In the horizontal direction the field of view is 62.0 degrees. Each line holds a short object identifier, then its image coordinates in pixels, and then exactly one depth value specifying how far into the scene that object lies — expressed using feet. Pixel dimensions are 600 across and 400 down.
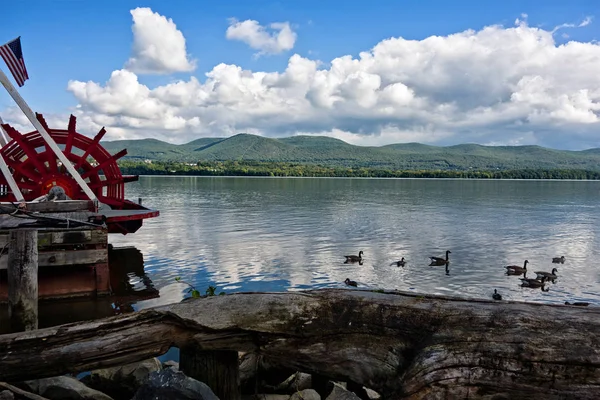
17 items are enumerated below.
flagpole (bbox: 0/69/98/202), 70.49
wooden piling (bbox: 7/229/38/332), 31.53
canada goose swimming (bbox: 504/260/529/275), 85.46
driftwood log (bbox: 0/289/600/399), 13.51
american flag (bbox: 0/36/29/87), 69.51
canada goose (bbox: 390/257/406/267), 90.22
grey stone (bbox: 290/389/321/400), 22.16
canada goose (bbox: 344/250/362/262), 92.17
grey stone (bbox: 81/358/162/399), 24.82
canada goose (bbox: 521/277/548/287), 76.38
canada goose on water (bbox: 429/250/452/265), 92.07
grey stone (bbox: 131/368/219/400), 15.51
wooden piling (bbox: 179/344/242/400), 17.52
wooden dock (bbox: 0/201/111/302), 50.44
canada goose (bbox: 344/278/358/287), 73.61
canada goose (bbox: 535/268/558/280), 81.51
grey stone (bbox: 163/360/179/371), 30.66
